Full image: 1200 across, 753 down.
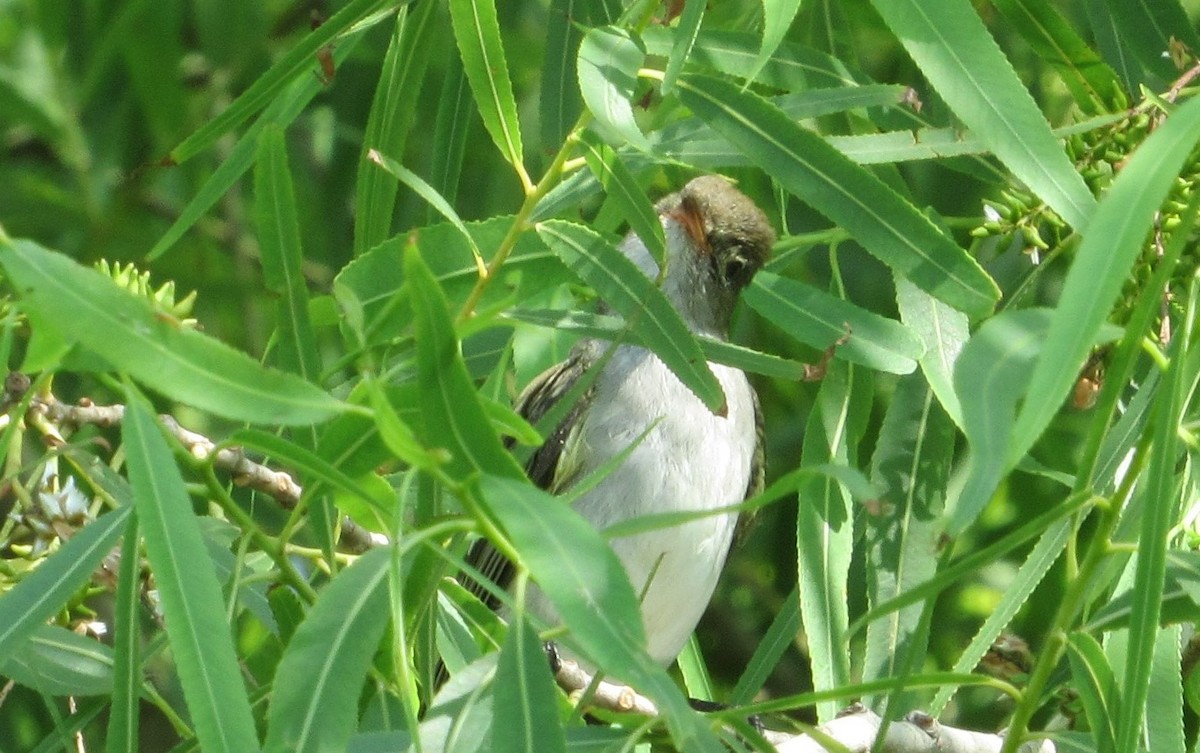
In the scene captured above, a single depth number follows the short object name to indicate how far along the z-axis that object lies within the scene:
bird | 7.24
